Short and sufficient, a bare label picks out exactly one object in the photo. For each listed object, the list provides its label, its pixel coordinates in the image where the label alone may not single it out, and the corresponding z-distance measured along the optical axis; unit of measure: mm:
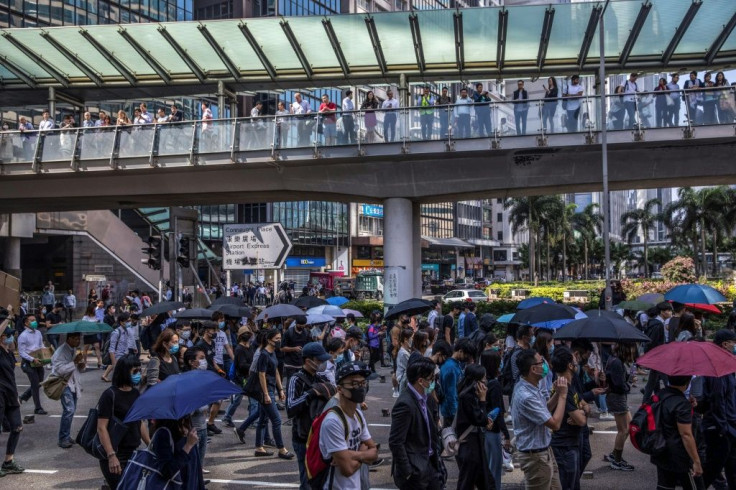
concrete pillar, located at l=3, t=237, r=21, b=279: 37719
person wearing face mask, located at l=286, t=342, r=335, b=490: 6418
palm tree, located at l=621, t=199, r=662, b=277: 87375
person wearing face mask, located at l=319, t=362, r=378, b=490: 4617
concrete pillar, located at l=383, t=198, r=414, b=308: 23234
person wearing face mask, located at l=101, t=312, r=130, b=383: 13711
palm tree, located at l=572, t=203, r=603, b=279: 86912
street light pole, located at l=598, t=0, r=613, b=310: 19350
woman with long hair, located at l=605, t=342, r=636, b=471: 8492
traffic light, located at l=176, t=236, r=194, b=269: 19914
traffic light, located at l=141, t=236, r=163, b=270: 20328
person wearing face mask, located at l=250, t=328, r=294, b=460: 9312
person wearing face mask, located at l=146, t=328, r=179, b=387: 8242
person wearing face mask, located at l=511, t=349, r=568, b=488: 5777
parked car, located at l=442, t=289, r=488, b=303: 43250
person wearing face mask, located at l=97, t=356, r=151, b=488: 6129
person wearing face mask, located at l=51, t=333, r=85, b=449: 9742
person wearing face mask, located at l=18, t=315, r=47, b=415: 12133
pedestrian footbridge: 20312
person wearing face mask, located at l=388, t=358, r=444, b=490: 5172
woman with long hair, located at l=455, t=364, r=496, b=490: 6219
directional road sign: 17625
